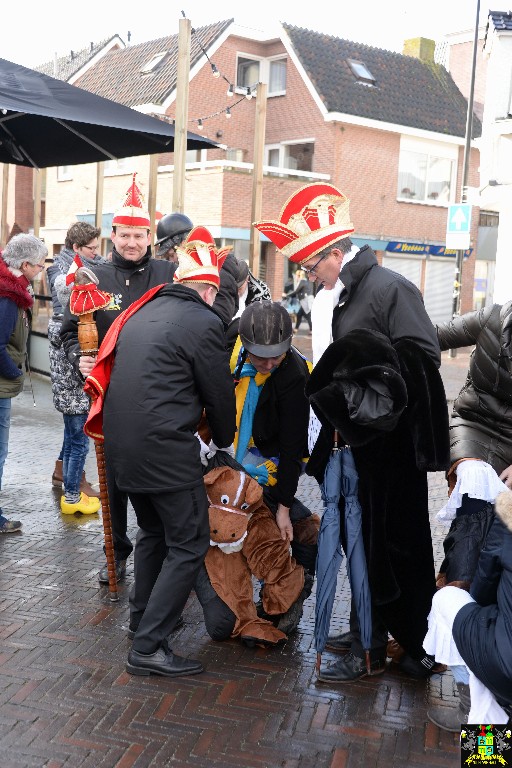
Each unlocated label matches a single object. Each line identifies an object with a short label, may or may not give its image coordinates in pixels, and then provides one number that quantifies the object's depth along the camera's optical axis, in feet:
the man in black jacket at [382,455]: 12.84
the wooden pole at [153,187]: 40.65
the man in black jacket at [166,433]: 12.44
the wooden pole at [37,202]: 49.06
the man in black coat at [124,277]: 16.74
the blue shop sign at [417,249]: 102.42
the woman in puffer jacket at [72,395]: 20.93
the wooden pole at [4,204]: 60.76
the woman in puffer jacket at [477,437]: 12.59
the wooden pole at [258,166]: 39.88
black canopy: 21.09
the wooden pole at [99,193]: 49.03
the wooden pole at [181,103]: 29.01
